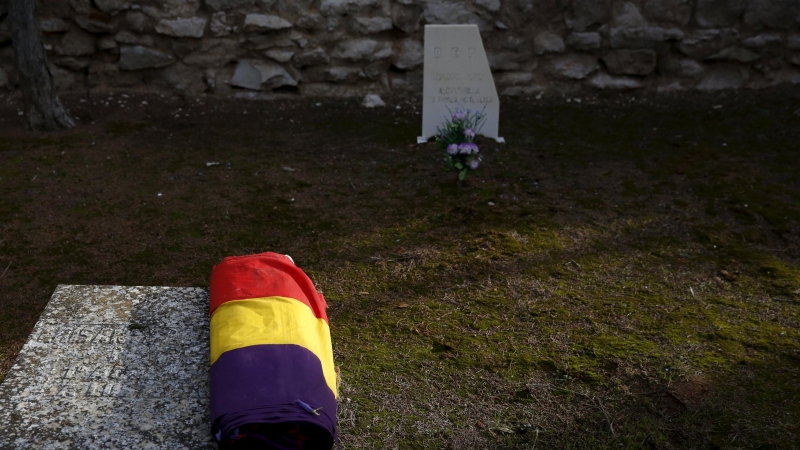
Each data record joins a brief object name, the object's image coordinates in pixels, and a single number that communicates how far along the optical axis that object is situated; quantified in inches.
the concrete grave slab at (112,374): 75.8
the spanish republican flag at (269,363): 77.0
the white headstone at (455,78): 206.8
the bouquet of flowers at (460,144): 179.8
